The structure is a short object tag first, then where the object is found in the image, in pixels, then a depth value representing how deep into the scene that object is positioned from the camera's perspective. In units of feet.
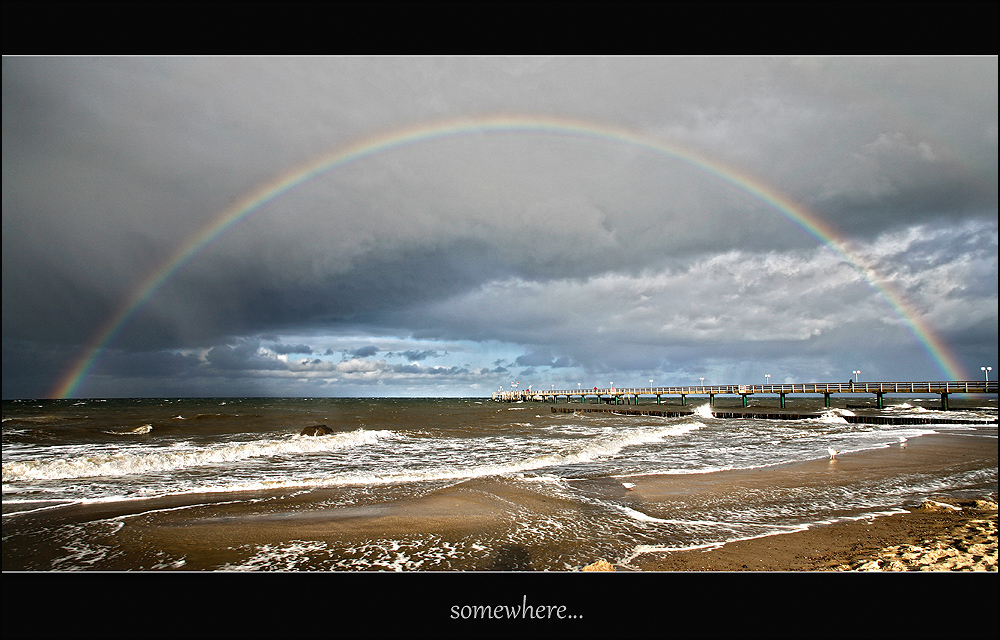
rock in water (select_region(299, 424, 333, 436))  94.17
